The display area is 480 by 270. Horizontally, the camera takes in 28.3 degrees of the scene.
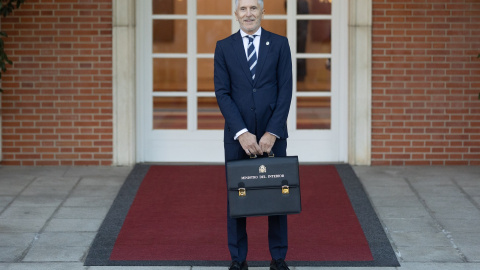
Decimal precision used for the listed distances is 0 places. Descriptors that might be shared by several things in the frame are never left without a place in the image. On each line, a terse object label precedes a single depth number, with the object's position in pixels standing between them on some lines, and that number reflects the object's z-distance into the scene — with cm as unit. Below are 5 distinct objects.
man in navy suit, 546
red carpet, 632
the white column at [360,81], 924
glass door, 947
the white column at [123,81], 922
